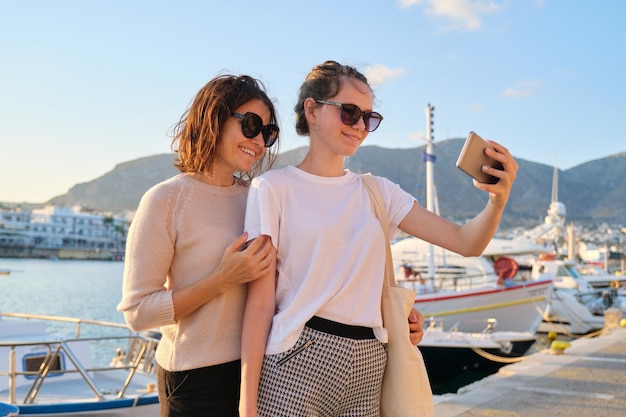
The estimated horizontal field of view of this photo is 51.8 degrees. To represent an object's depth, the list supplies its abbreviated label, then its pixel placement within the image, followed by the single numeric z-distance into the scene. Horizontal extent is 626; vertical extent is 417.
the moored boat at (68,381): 6.71
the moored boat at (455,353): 13.83
